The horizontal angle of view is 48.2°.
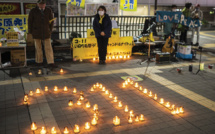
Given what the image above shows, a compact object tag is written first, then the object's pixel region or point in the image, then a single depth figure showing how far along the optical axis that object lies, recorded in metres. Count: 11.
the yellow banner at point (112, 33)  10.58
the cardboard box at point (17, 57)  9.16
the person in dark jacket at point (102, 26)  9.72
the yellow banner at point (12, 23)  10.21
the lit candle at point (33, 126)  4.68
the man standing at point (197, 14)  13.12
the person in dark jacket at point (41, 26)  8.68
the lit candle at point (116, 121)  4.97
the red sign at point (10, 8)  13.07
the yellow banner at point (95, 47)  10.46
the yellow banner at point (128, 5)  13.63
